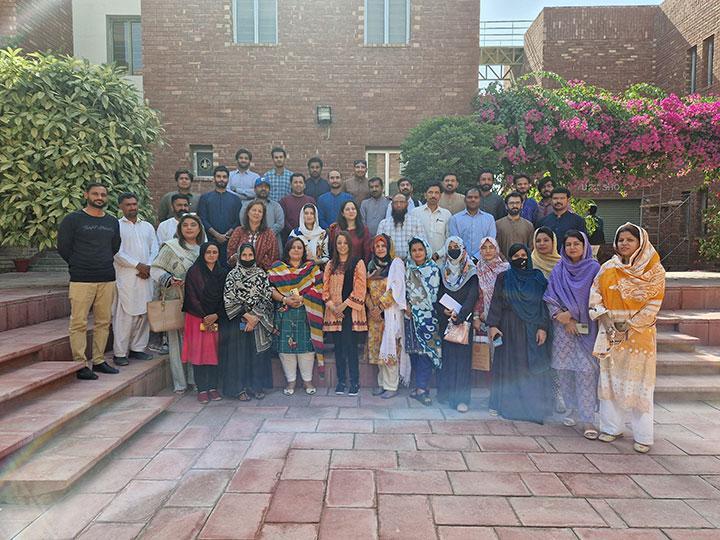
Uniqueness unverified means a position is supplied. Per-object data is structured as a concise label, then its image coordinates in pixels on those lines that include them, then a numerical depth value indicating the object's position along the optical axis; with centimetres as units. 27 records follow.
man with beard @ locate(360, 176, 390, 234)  630
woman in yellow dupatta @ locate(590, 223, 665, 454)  390
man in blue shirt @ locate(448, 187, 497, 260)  578
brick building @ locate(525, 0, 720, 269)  1447
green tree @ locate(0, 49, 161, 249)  611
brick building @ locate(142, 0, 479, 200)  988
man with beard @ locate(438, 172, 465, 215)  632
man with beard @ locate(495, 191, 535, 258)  592
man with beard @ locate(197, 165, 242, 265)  621
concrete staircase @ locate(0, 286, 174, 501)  321
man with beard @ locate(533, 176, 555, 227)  659
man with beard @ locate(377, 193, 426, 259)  568
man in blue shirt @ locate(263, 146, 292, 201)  680
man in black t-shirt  465
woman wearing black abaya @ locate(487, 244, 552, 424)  451
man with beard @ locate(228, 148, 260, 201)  689
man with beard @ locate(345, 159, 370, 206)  681
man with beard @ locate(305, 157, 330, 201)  687
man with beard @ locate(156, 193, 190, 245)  596
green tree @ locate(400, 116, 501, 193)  657
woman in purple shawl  431
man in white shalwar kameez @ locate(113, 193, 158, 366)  522
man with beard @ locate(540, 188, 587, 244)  584
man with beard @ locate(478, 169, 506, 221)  643
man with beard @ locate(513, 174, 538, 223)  649
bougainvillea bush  834
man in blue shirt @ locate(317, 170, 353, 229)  637
